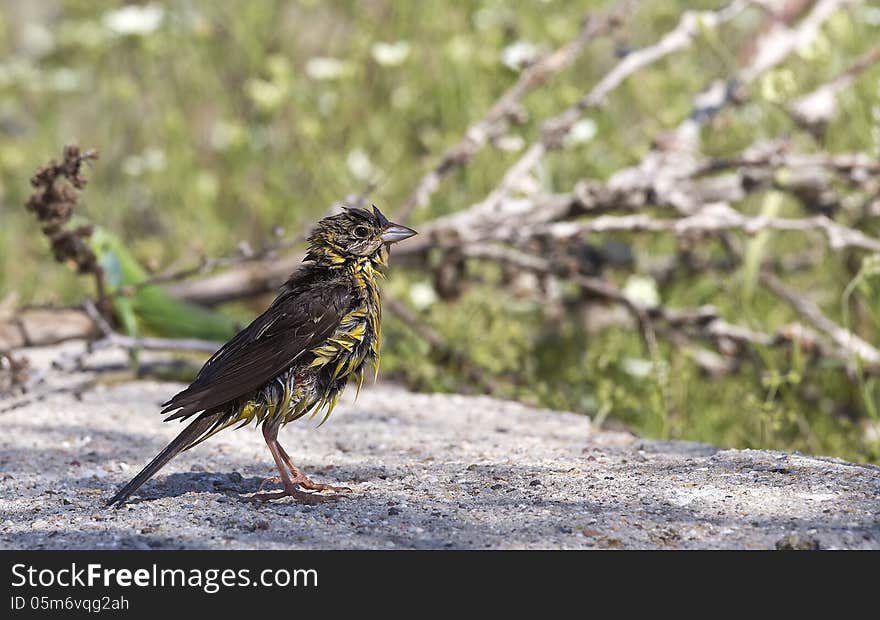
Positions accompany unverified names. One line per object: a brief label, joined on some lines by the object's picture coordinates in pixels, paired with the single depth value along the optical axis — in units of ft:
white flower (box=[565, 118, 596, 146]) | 42.24
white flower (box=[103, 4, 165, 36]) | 48.32
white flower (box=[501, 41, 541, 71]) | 38.21
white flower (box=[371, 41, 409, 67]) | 45.98
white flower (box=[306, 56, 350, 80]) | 46.21
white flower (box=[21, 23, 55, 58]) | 58.34
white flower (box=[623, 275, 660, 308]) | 36.19
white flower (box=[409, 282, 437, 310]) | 38.99
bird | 21.99
